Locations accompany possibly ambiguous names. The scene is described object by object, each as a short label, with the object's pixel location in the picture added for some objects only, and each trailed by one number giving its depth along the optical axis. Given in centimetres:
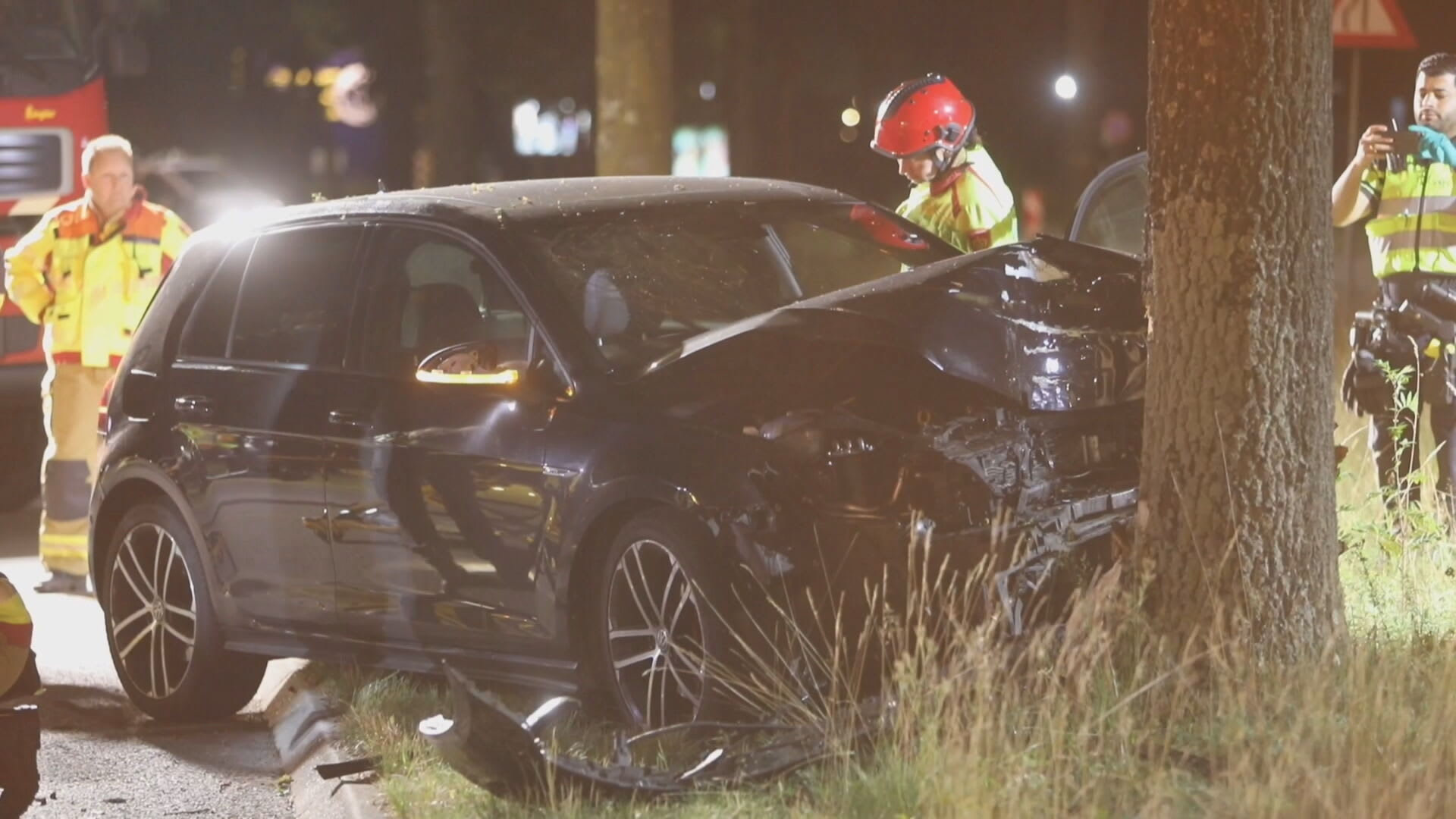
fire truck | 2725
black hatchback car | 1233
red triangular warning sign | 2428
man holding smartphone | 1745
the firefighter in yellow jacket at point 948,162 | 1705
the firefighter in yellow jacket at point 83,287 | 2130
